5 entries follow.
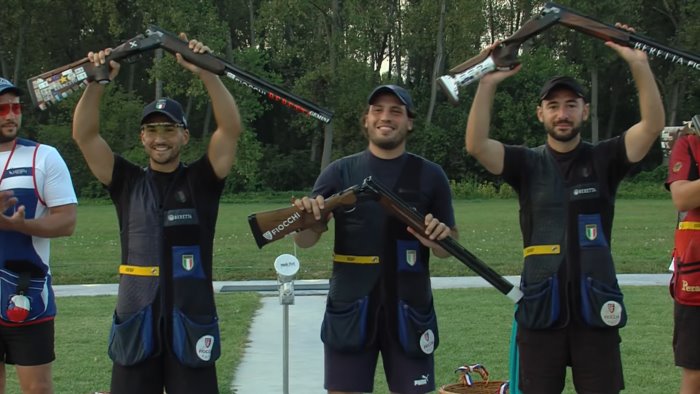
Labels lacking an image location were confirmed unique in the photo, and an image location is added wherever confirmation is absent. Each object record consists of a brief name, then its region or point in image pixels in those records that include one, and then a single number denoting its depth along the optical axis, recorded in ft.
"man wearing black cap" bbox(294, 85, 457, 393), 15.64
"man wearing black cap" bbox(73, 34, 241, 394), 14.92
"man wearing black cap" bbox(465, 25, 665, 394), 14.99
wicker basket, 21.40
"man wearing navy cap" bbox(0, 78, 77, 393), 16.53
